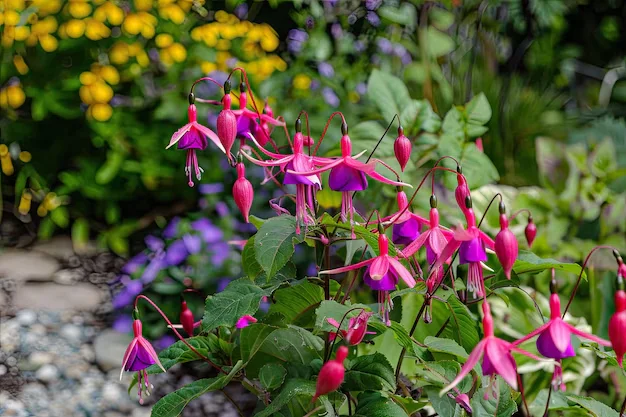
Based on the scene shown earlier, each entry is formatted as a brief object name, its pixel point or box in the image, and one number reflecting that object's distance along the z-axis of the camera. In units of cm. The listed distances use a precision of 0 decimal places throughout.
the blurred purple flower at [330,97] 161
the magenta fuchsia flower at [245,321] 92
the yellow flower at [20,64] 160
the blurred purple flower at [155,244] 139
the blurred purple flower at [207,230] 134
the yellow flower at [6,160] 163
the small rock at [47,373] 122
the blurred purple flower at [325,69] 168
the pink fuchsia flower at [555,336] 78
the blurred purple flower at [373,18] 174
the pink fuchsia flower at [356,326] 82
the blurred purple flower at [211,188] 145
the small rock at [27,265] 153
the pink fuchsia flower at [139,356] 84
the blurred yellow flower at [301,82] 161
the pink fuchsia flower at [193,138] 85
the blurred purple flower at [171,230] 140
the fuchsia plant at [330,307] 80
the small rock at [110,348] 129
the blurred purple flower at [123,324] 134
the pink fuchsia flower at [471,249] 80
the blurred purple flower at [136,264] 138
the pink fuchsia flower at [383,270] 81
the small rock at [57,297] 144
